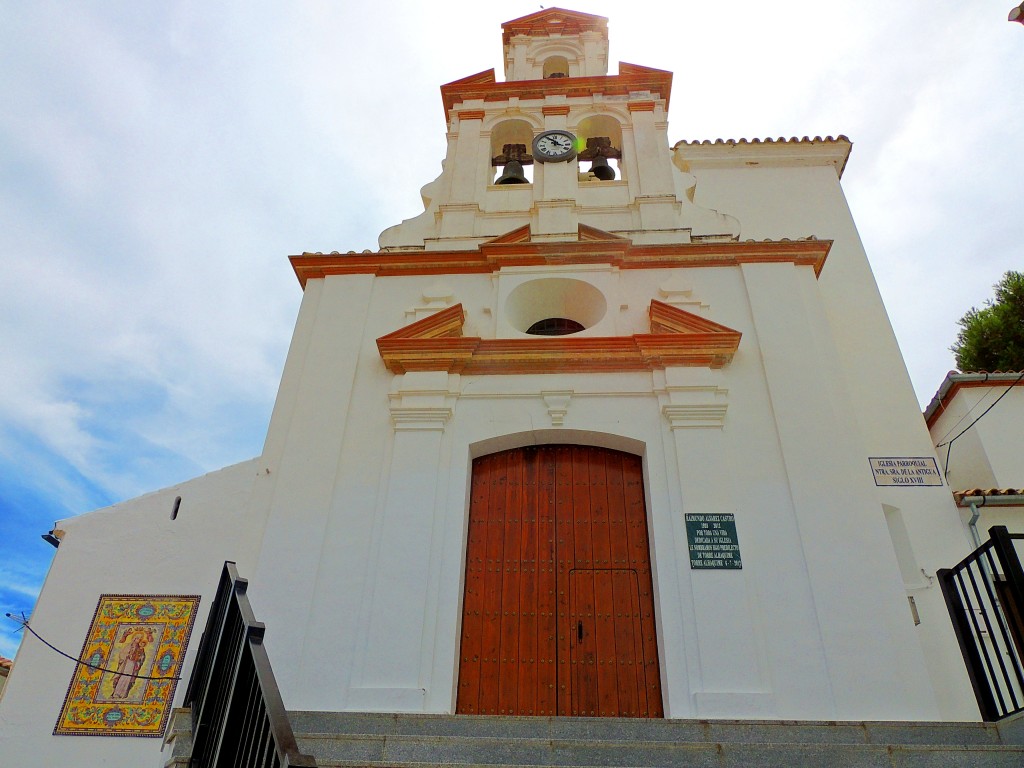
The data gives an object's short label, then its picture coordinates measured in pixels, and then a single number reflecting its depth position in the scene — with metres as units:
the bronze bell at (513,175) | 10.17
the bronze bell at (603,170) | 10.08
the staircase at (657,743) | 4.16
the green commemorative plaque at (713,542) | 6.26
